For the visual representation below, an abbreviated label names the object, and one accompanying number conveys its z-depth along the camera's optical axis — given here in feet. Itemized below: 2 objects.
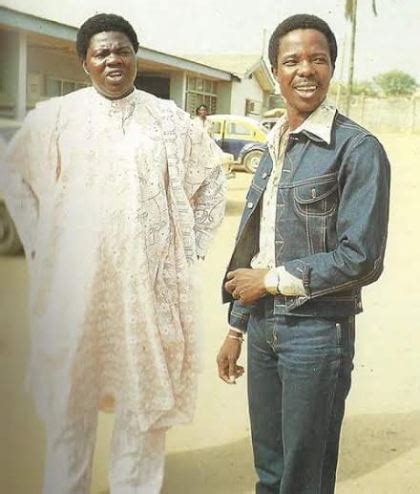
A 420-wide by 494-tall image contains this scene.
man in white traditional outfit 6.03
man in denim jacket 5.36
